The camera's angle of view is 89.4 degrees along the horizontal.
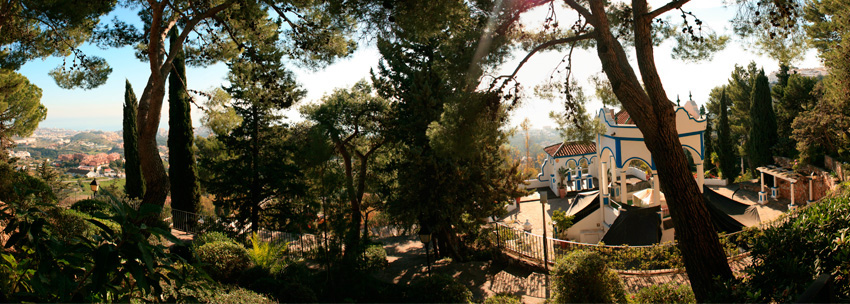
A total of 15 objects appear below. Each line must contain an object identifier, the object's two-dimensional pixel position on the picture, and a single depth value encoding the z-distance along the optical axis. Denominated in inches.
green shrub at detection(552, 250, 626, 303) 241.4
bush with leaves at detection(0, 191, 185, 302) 66.6
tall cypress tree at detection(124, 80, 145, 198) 650.2
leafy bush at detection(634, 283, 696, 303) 210.4
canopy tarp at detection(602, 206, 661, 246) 435.5
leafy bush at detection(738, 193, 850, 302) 134.8
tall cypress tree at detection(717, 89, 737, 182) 926.4
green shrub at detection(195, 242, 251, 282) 297.6
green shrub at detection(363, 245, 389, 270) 391.1
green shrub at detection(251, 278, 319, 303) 253.6
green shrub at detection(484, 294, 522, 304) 241.3
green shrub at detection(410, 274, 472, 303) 266.1
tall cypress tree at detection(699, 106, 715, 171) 1021.2
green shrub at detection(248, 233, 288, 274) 316.8
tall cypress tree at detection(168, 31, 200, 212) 581.9
